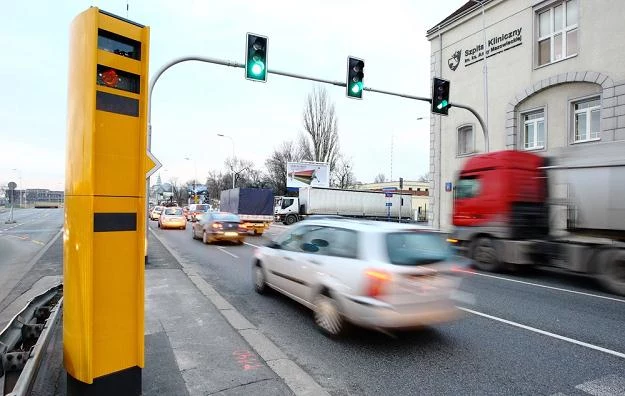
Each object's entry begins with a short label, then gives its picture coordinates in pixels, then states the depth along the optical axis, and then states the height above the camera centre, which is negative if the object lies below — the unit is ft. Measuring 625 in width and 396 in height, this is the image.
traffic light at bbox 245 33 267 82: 38.32 +13.06
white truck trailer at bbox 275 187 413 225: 128.24 -1.08
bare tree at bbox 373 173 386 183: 391.98 +22.18
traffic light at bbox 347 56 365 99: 43.68 +13.05
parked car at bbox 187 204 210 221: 135.93 -4.01
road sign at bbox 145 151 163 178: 29.78 +2.58
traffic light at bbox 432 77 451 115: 49.42 +12.71
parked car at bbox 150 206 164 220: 150.61 -5.93
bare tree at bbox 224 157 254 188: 270.87 +21.80
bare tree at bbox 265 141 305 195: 220.02 +19.24
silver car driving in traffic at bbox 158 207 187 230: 97.04 -4.82
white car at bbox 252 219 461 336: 16.19 -3.08
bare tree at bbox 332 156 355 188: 189.35 +12.46
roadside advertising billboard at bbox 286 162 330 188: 157.89 +9.92
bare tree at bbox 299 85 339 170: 170.40 +29.12
